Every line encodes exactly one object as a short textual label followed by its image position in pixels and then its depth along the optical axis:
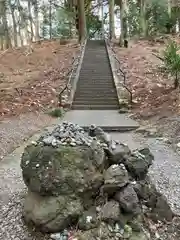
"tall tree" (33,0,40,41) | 16.84
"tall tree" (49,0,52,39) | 17.08
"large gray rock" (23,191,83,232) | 2.11
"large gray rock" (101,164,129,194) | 2.19
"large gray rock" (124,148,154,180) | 2.40
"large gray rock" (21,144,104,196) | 2.15
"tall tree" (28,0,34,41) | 16.58
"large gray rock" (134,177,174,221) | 2.24
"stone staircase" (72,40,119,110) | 7.08
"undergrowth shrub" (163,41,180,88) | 6.30
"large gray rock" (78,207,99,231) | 2.08
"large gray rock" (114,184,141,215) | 2.11
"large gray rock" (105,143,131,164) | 2.43
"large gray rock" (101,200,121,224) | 2.08
